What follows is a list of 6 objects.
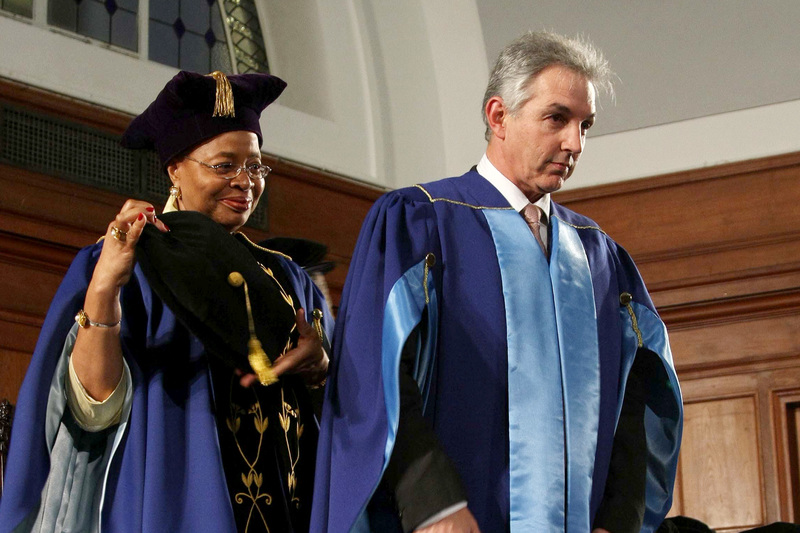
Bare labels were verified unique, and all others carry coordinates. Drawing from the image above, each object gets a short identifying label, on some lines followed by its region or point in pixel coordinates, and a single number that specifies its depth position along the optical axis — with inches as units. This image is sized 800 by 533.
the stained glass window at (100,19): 239.5
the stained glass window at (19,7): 229.8
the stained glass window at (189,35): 260.5
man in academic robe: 96.6
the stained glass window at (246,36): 277.4
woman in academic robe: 111.7
